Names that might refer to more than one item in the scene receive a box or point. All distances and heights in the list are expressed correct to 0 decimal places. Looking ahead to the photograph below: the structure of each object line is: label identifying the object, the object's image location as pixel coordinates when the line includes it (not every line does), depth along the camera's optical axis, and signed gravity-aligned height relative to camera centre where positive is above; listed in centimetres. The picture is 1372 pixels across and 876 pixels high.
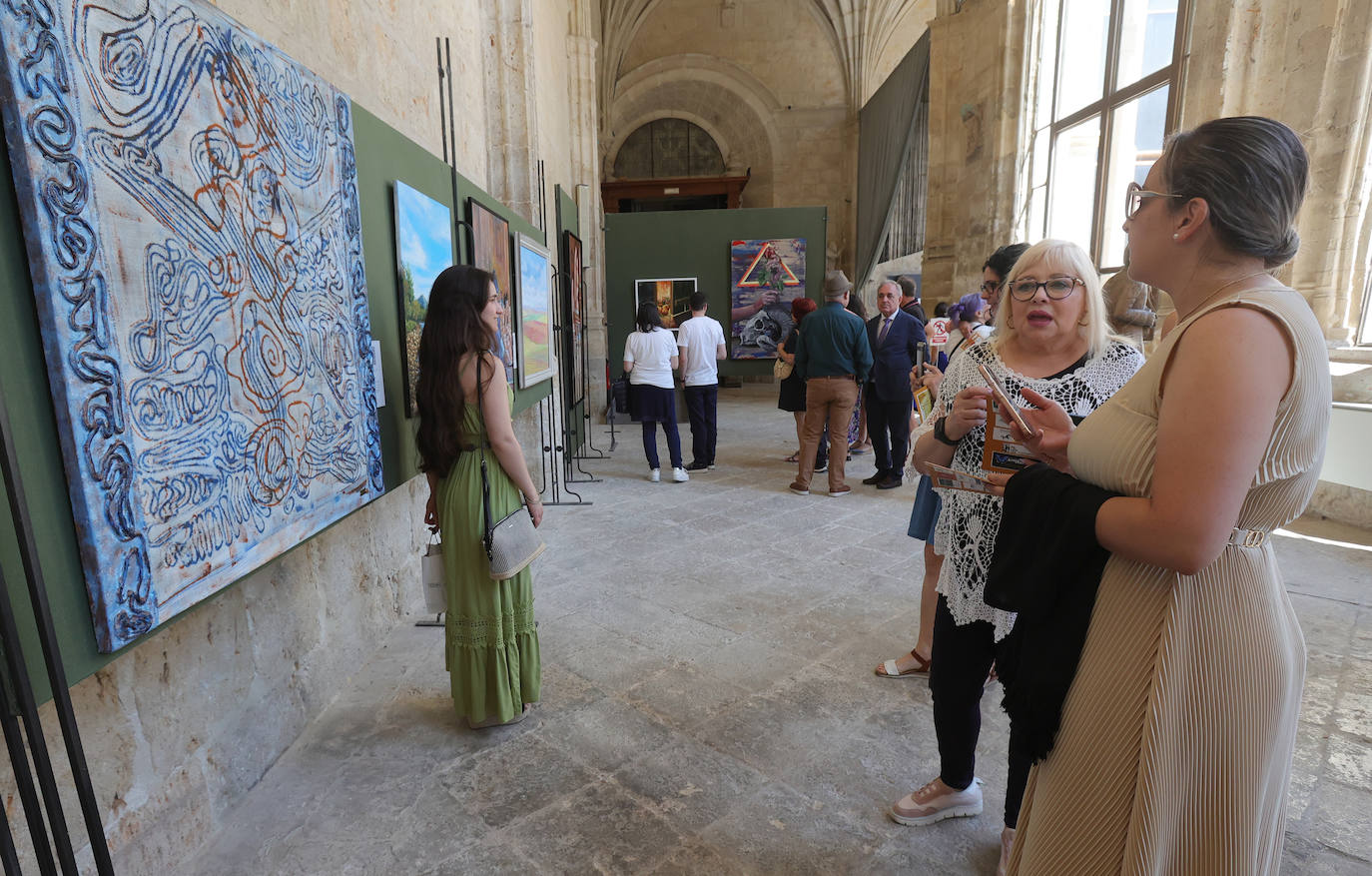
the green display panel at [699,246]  1105 +103
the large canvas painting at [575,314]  763 -2
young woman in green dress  242 -61
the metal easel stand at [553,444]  596 -124
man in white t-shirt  706 -64
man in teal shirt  592 -53
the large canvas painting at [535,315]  514 -2
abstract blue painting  134 +8
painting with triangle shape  1107 +29
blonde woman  176 -31
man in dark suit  620 -67
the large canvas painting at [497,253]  421 +38
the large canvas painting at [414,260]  312 +26
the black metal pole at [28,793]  118 -80
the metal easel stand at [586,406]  822 -126
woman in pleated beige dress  98 -34
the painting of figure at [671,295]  1119 +24
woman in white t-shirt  660 -66
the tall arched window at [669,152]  1784 +405
